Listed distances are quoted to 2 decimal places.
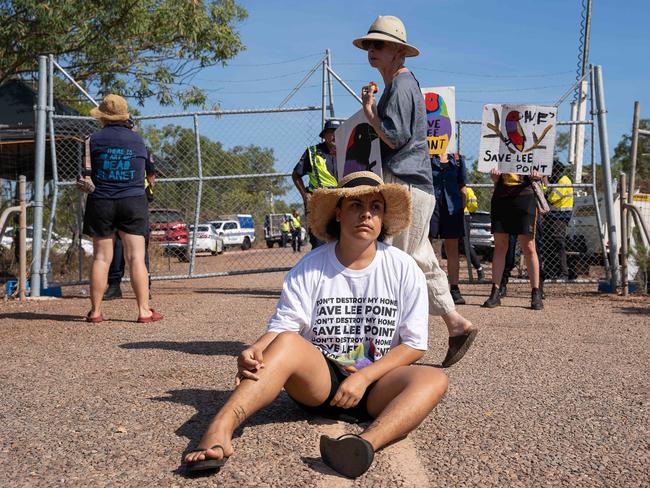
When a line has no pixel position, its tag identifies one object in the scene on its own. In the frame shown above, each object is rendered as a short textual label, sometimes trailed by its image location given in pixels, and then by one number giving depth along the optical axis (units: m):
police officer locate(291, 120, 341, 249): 8.53
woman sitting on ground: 3.21
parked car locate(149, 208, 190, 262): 13.00
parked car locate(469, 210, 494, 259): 20.05
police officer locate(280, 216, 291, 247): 15.92
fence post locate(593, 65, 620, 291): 10.13
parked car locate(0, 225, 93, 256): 12.50
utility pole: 13.44
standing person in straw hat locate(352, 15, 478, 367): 4.72
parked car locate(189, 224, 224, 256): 14.34
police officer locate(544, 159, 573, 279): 11.66
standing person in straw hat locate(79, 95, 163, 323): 7.10
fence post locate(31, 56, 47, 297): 9.48
